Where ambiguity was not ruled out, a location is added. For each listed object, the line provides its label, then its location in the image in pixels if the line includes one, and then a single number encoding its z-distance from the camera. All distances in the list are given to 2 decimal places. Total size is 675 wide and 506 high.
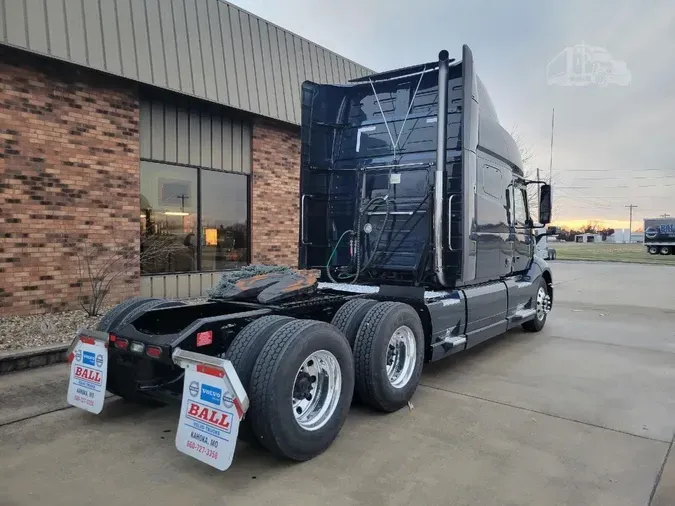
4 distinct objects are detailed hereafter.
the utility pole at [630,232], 104.38
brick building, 7.14
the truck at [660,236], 42.94
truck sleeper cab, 3.64
